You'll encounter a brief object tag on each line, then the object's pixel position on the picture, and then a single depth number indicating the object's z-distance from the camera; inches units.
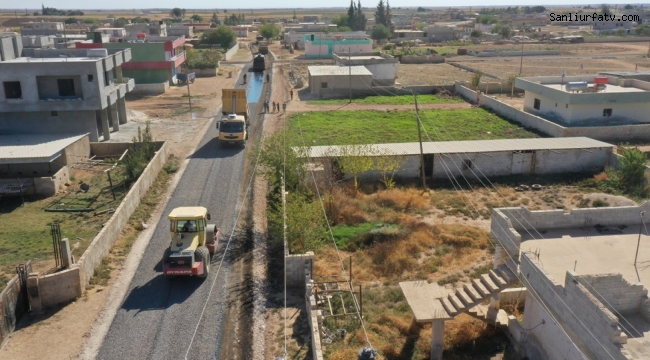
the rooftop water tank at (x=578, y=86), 1702.8
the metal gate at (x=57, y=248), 810.2
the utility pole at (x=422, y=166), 1151.2
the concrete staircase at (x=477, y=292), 645.3
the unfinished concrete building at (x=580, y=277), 521.7
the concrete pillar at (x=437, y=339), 628.7
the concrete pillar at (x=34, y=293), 725.3
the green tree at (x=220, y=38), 4313.5
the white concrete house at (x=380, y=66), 2632.9
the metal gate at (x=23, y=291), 719.7
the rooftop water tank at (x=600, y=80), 1819.6
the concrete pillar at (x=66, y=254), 787.4
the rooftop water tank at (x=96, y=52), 1683.1
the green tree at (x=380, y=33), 5009.8
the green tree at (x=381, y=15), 5940.0
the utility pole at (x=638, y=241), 660.1
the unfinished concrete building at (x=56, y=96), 1396.4
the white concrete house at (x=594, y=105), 1659.7
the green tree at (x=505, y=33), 5408.5
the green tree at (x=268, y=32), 5246.1
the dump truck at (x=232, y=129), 1480.1
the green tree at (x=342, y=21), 6180.6
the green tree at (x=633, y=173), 1175.0
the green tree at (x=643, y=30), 5585.6
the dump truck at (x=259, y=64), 3272.6
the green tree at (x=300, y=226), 858.8
